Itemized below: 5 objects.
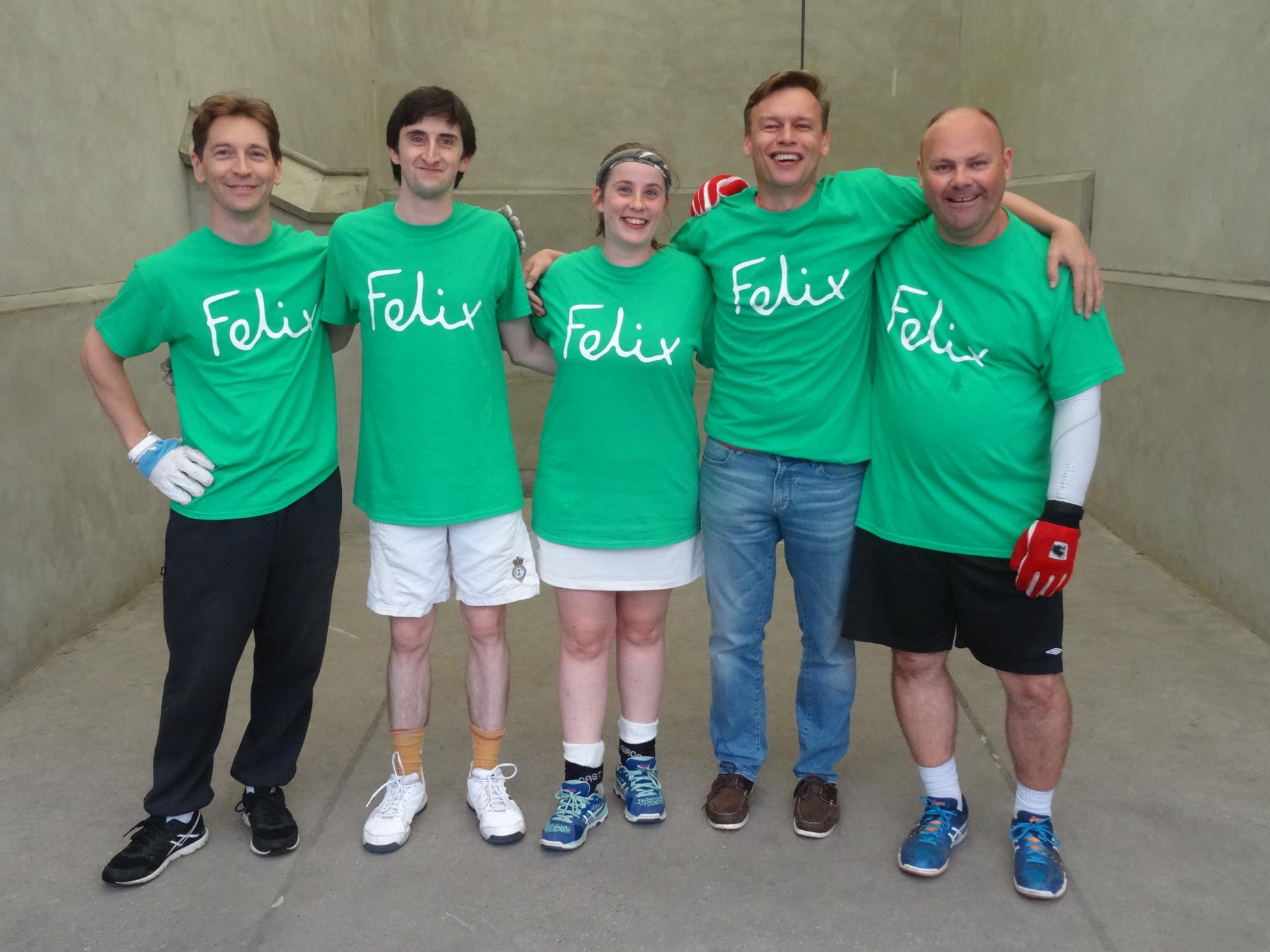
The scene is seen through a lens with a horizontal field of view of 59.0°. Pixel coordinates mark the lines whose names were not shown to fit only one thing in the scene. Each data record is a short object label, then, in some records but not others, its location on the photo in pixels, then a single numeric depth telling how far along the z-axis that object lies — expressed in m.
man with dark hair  2.66
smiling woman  2.68
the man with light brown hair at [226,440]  2.59
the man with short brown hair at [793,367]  2.69
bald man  2.44
